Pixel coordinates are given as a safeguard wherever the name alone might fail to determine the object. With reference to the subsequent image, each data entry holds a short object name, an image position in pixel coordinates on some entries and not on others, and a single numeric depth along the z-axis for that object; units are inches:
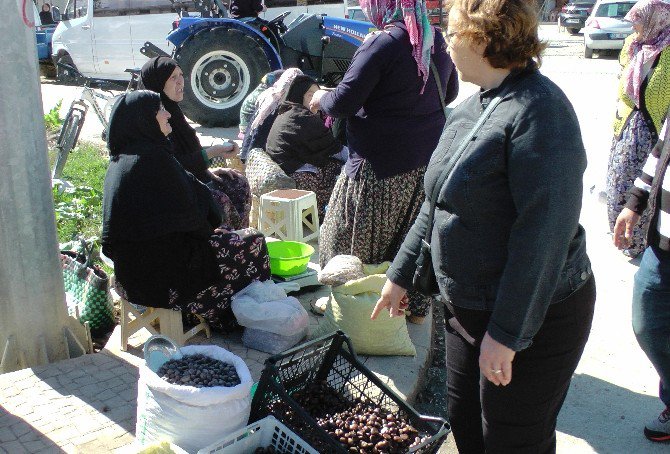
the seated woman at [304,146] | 220.7
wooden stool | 143.7
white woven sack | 98.7
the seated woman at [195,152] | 184.9
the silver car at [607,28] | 702.5
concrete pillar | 126.6
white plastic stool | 201.0
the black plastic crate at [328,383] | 100.6
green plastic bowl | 176.6
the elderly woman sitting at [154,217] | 134.3
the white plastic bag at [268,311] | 147.1
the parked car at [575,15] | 1000.2
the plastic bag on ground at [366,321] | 142.4
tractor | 394.0
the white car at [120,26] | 478.6
